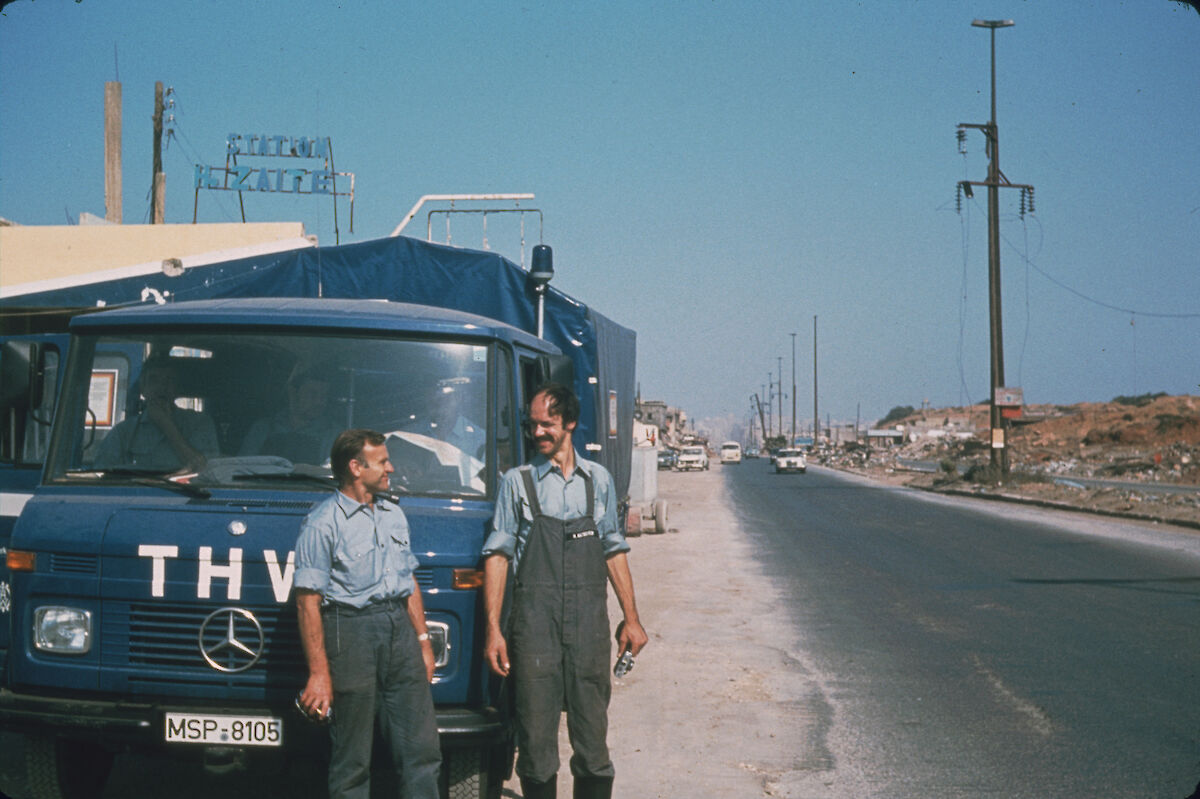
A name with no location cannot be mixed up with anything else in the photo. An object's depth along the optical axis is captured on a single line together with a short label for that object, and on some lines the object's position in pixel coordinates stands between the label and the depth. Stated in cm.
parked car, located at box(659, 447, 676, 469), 8135
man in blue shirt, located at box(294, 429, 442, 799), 427
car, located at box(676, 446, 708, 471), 7438
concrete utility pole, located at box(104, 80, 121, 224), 3288
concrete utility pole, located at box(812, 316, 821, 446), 11800
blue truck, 456
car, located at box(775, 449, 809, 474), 6606
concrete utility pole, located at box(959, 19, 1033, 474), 3751
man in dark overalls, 455
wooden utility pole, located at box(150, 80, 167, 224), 3142
